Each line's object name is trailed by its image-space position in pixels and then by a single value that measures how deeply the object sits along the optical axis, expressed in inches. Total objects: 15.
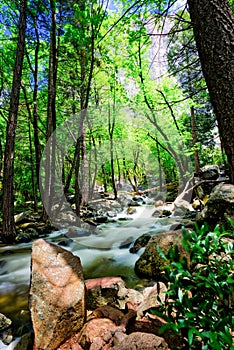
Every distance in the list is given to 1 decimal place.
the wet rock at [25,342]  82.4
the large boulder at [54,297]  79.0
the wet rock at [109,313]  84.4
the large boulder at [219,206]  133.5
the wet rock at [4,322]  97.6
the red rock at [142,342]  56.3
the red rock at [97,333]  69.3
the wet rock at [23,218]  359.3
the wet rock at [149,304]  82.6
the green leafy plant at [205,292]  39.7
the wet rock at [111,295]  101.7
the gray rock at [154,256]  137.2
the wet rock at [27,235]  263.7
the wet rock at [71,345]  76.3
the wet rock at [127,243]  227.4
